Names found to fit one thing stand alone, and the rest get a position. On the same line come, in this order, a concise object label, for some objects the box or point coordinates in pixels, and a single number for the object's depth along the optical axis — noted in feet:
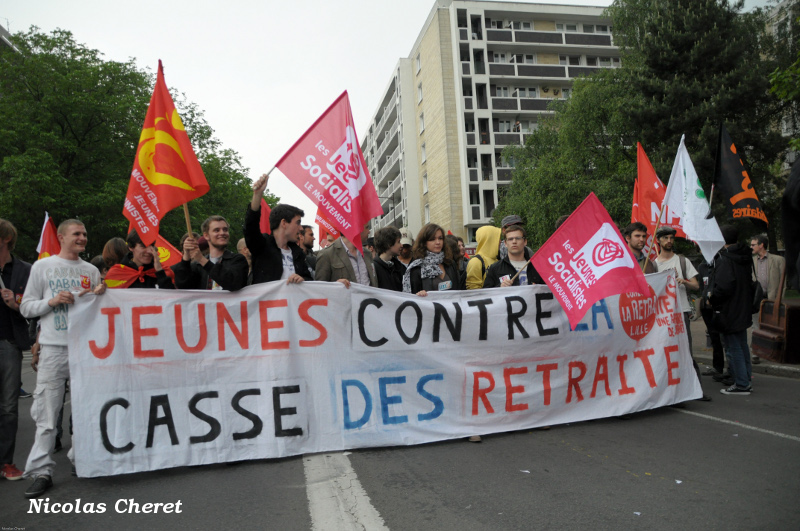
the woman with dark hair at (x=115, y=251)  19.42
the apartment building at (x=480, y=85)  148.15
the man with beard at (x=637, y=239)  22.65
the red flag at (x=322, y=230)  29.91
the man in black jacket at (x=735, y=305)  22.17
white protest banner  14.93
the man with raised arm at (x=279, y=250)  16.71
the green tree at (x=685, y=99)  68.49
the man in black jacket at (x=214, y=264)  15.90
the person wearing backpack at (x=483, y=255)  20.84
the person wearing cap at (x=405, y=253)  21.74
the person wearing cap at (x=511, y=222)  19.63
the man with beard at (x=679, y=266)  21.13
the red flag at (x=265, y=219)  26.84
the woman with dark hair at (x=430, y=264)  19.57
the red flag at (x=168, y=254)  22.24
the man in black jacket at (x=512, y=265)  19.24
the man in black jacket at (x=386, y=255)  20.65
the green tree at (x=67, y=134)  76.13
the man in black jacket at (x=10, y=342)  15.23
